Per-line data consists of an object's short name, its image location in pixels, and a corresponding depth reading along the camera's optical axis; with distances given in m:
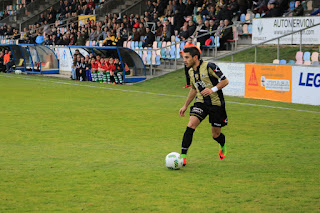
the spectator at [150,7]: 36.66
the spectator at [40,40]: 41.32
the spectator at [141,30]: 32.97
